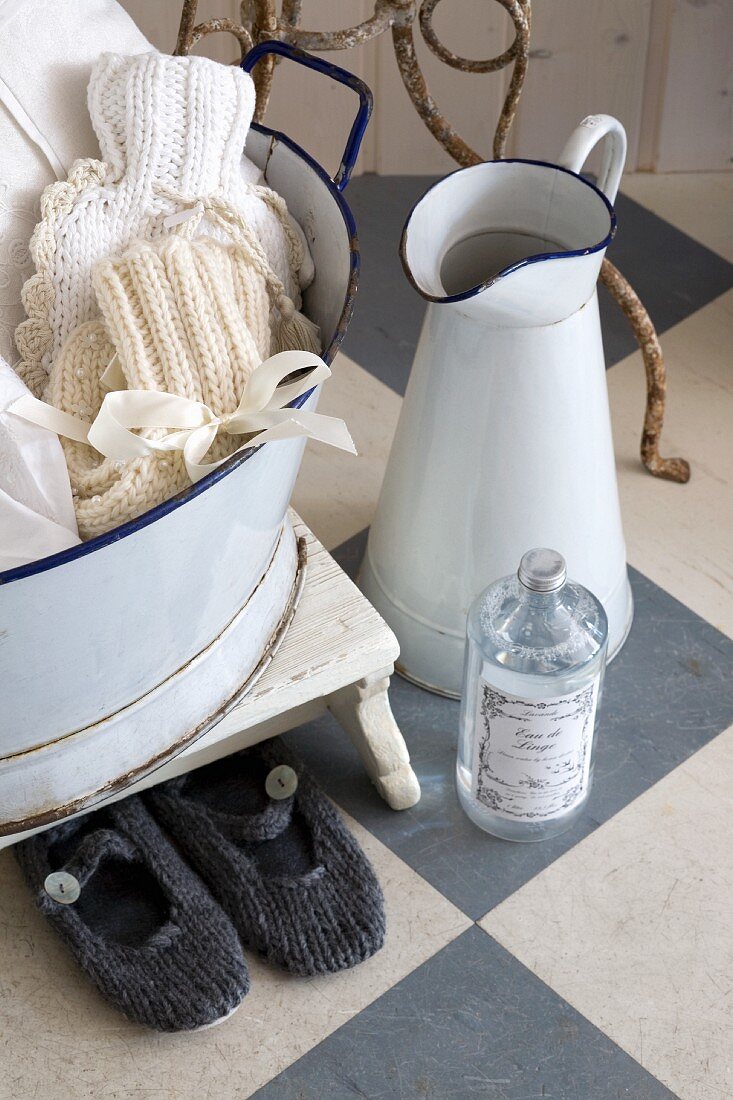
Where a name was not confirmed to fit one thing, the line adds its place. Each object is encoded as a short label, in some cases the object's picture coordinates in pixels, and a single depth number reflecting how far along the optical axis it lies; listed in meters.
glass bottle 1.65
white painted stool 1.65
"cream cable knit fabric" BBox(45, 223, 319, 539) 1.47
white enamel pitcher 1.64
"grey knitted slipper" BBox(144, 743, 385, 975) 1.67
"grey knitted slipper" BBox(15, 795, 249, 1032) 1.63
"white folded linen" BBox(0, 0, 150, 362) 1.55
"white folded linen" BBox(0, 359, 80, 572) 1.45
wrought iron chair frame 1.69
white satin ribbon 1.43
